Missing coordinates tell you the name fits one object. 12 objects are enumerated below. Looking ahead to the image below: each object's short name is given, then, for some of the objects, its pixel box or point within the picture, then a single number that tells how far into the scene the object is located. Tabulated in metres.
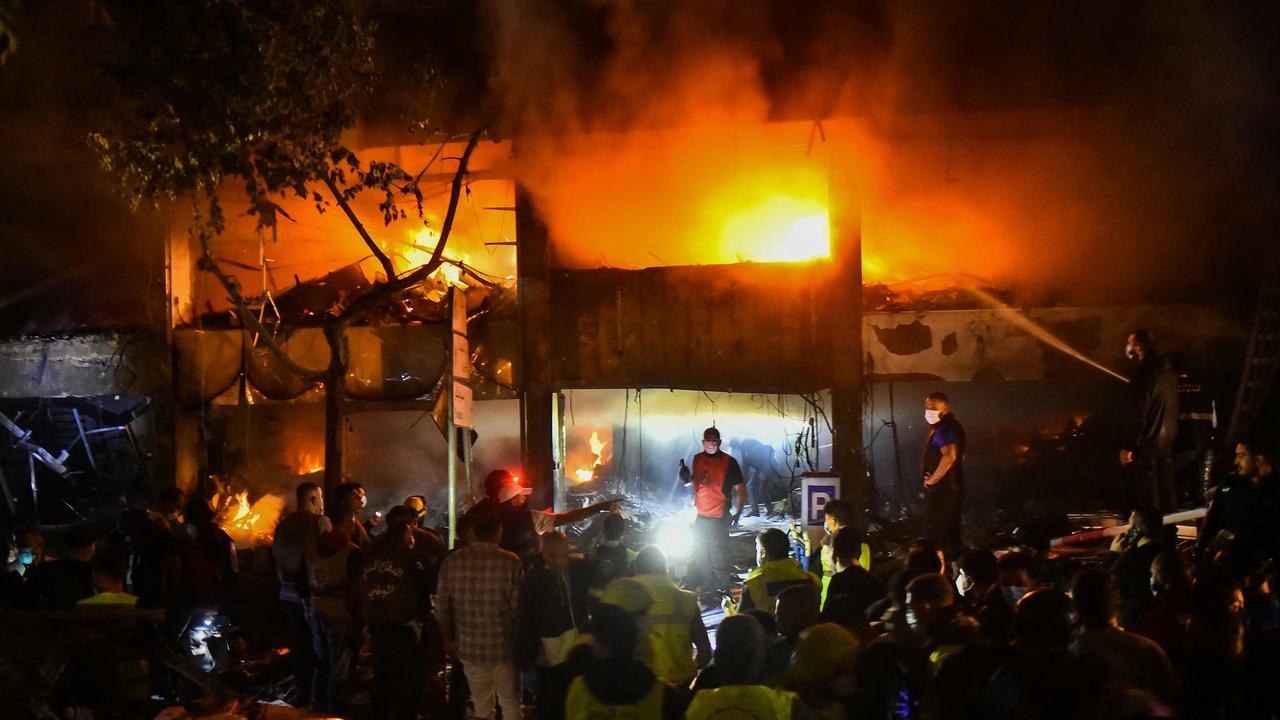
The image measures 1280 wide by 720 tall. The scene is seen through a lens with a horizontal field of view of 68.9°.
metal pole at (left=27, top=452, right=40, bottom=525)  14.99
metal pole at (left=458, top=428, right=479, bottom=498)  10.06
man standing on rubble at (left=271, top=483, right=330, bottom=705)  7.70
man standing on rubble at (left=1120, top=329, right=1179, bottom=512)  8.83
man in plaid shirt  6.37
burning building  12.91
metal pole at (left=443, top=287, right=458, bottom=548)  9.49
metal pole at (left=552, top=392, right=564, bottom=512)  13.88
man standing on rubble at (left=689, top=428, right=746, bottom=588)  11.01
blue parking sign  10.30
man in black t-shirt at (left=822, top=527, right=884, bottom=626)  5.65
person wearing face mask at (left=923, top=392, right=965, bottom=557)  9.80
